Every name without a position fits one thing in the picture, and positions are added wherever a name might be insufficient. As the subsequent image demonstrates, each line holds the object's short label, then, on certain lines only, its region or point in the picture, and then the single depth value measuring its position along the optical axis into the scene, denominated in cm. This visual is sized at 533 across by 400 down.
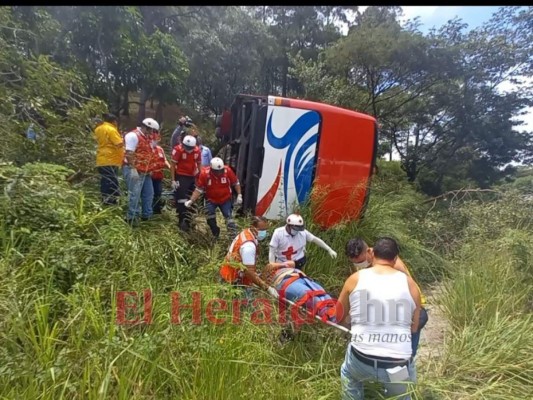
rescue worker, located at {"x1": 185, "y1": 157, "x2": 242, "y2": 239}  498
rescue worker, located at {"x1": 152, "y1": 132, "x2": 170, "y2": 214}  489
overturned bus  532
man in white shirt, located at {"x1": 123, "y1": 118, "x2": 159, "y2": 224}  457
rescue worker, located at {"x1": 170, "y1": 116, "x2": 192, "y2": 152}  612
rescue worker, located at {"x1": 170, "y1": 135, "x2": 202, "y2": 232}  518
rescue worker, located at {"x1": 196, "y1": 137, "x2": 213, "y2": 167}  598
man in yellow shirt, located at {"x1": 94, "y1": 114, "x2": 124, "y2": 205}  454
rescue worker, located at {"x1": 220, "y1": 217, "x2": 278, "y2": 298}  349
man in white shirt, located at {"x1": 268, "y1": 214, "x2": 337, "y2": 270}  447
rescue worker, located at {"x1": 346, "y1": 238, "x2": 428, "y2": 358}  341
